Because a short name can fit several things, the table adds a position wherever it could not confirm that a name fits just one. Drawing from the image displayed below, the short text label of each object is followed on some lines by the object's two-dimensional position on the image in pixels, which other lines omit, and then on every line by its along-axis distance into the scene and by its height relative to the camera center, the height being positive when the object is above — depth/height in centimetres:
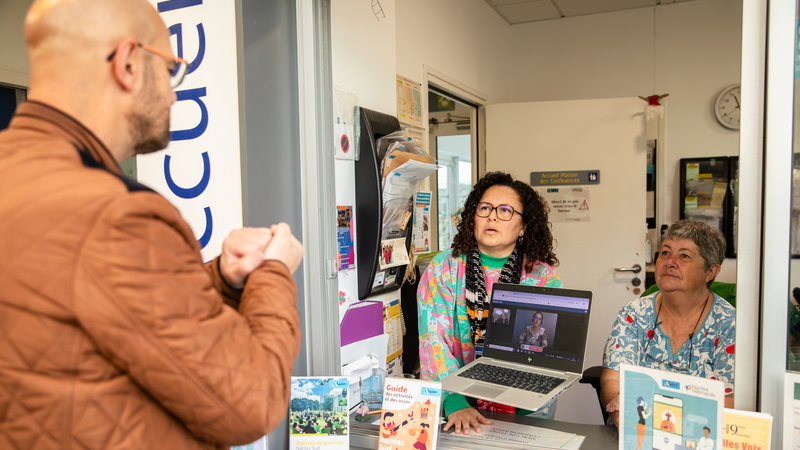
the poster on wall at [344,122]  167 +24
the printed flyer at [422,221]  252 -14
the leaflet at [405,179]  177 +5
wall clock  380 +59
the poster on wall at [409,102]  255 +47
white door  353 +8
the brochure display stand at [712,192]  378 -3
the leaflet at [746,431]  97 -47
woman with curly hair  167 -27
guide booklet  125 -54
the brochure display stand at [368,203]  173 -3
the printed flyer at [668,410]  99 -45
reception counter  127 -63
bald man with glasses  54 -9
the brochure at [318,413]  133 -57
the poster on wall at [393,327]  199 -53
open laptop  129 -43
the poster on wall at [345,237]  169 -14
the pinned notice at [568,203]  366 -9
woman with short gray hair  165 -45
